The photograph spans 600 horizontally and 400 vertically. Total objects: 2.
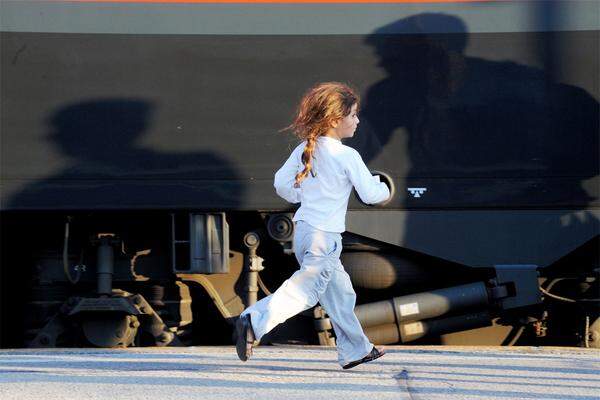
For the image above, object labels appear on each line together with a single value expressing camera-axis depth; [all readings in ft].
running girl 29.50
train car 38.81
